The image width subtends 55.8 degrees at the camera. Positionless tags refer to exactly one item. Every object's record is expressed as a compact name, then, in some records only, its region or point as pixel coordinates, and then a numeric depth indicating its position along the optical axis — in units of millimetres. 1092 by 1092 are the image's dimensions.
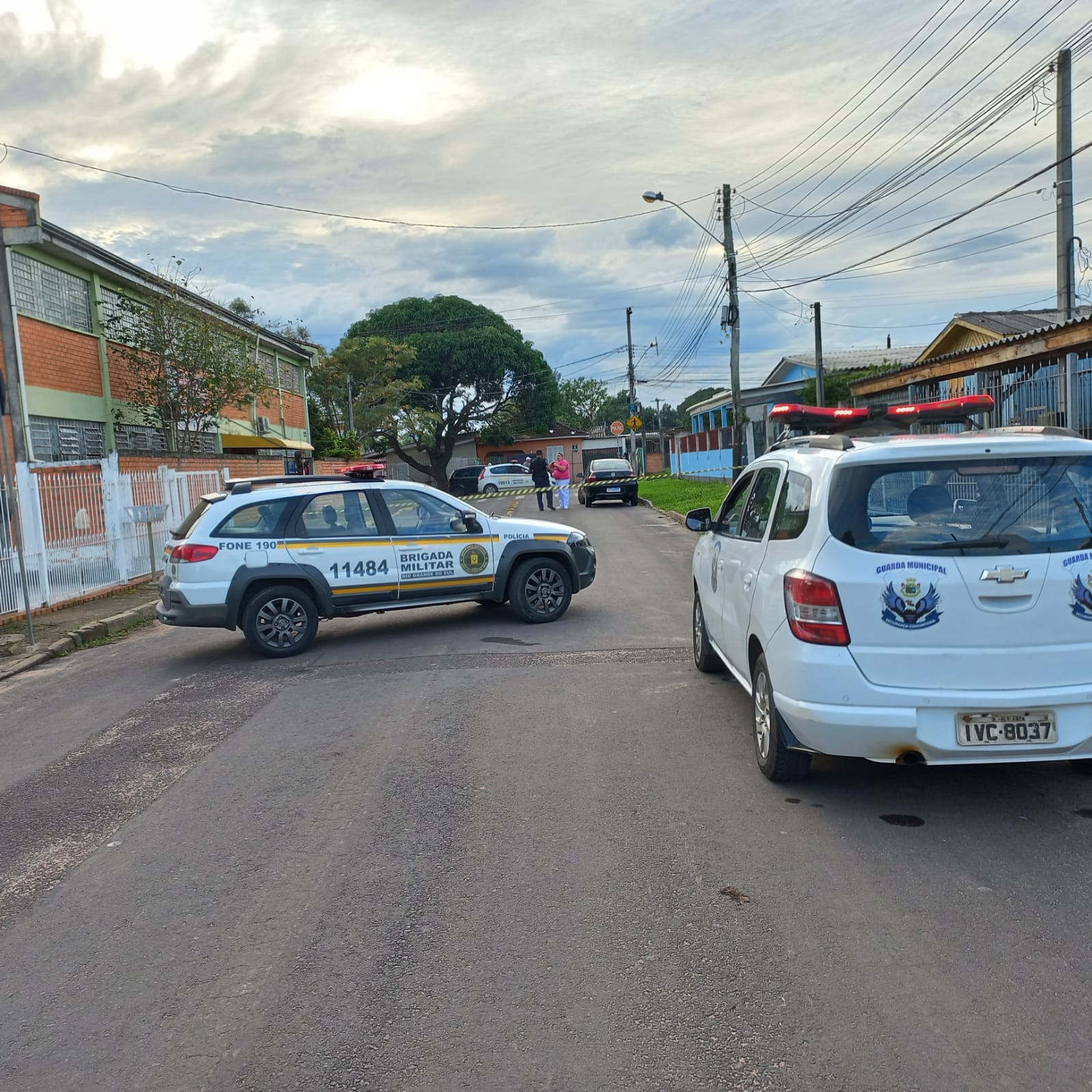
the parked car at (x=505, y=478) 49625
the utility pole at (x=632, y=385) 57219
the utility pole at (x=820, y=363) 25000
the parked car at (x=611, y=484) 32500
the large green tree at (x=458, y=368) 62000
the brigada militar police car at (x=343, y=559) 9555
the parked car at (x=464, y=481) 52656
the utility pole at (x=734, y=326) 27172
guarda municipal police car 4598
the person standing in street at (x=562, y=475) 30656
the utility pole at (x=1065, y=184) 16172
